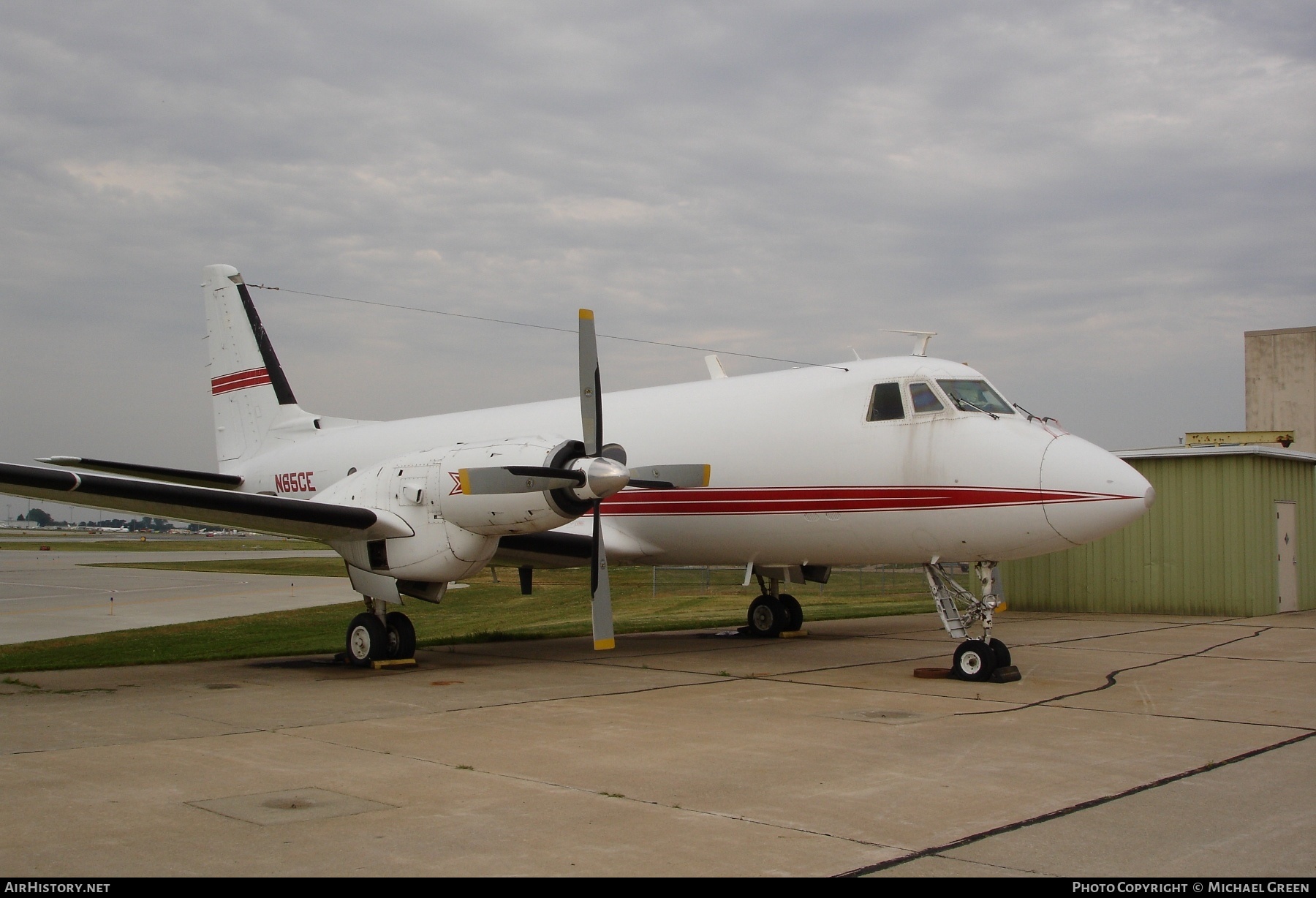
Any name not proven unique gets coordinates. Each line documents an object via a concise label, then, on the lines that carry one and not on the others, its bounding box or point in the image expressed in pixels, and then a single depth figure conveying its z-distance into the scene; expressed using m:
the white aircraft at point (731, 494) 11.41
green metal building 20.50
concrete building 33.31
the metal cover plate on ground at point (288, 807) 6.03
